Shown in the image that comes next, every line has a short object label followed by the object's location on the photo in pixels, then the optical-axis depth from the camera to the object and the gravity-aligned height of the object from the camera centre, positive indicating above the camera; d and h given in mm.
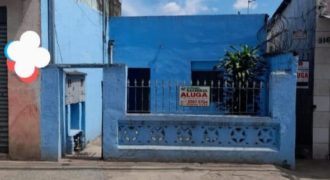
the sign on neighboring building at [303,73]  9945 +155
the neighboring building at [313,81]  9734 -8
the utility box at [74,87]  9993 -187
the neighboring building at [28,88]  8836 -172
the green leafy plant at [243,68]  11320 +309
